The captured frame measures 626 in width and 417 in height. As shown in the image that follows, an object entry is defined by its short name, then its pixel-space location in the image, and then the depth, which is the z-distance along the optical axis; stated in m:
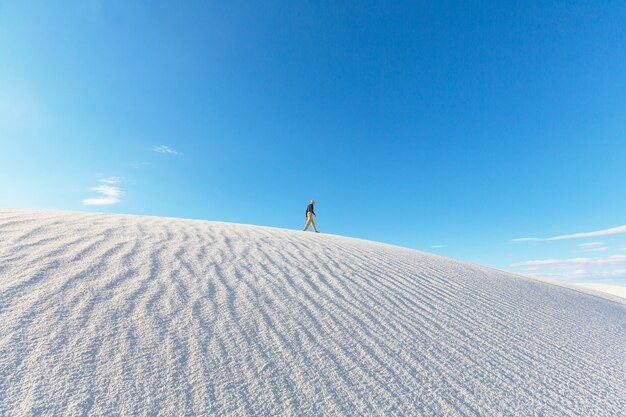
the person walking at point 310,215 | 10.23
